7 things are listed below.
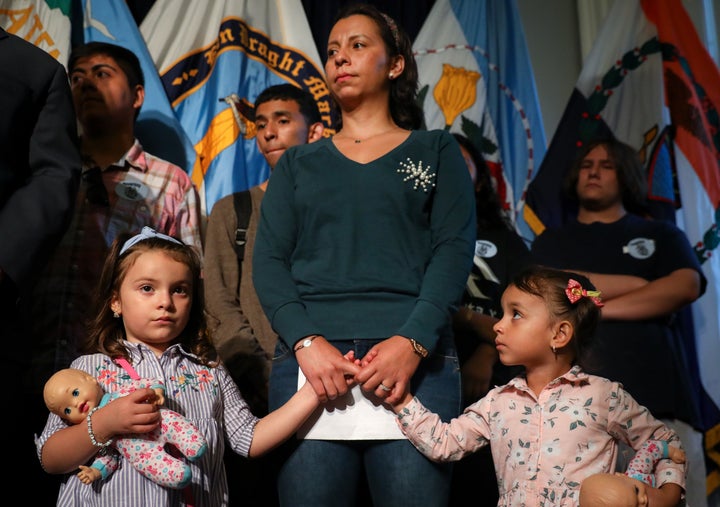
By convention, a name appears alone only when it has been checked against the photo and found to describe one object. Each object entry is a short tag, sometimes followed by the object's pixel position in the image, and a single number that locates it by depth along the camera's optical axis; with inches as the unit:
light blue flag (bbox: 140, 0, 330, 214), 147.9
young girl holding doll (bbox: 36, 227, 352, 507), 75.0
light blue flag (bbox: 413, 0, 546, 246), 164.6
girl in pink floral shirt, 81.7
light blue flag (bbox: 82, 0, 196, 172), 142.7
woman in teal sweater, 78.0
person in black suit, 80.9
